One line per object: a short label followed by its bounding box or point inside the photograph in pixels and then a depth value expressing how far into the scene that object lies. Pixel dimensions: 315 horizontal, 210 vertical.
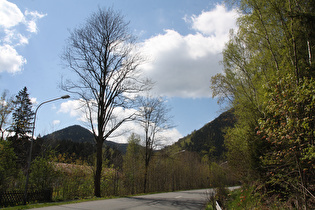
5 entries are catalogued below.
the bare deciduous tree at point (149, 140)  32.41
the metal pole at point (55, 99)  16.82
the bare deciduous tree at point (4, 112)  20.06
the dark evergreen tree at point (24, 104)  35.85
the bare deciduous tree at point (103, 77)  18.25
